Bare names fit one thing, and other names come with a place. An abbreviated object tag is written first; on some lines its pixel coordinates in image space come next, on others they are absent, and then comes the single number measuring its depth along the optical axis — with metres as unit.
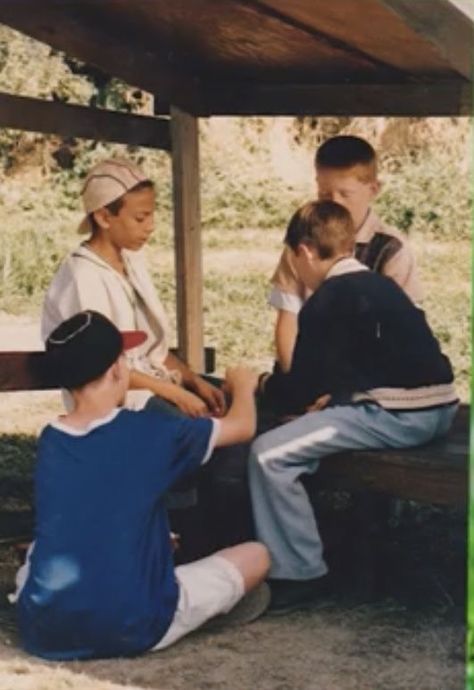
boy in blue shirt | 4.85
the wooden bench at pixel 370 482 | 5.26
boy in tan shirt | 6.15
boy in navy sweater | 5.34
